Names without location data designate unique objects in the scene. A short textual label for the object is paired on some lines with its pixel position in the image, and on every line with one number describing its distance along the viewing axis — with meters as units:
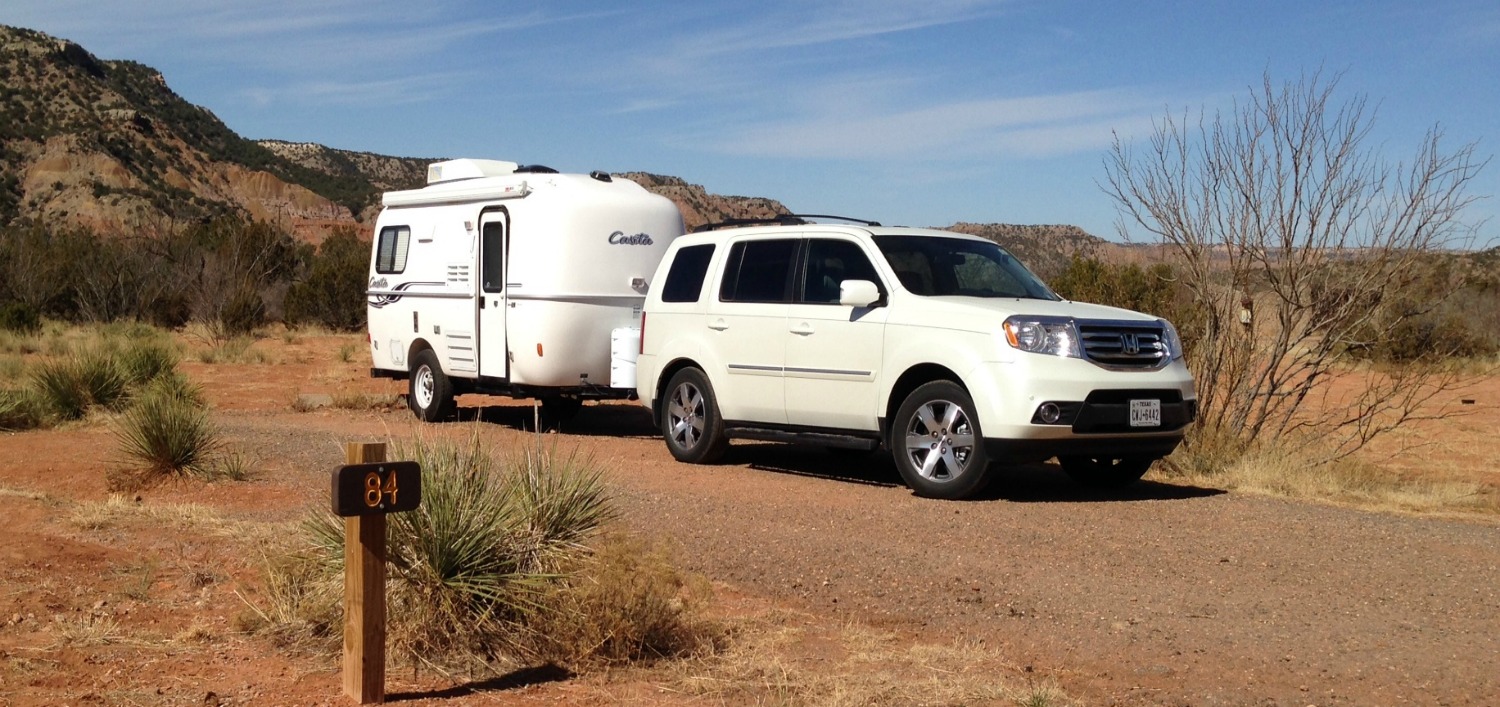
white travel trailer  14.03
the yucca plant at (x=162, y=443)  10.58
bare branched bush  12.17
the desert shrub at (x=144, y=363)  17.30
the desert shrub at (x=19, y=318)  28.97
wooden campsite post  4.96
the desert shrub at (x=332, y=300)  35.66
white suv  9.26
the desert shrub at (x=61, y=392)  15.26
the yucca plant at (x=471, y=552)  5.66
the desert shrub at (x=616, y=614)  5.64
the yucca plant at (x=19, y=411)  14.30
